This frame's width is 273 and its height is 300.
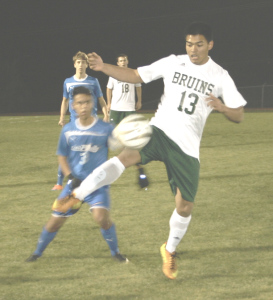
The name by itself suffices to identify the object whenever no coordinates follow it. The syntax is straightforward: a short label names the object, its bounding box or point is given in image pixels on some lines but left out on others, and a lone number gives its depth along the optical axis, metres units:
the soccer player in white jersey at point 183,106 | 9.60
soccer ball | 9.45
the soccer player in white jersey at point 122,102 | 23.81
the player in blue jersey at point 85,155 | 10.37
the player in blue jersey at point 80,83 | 17.87
